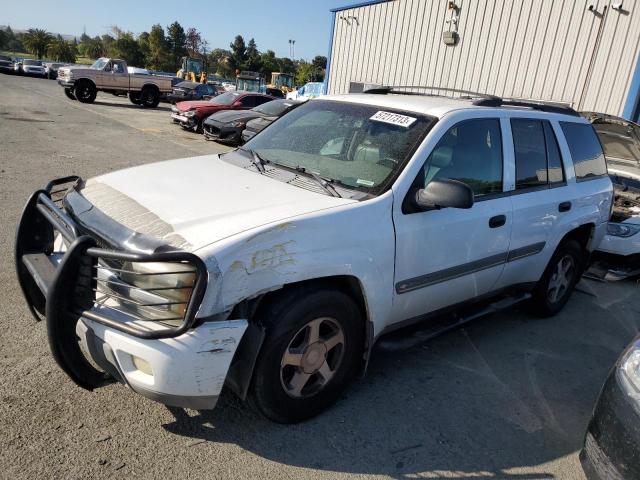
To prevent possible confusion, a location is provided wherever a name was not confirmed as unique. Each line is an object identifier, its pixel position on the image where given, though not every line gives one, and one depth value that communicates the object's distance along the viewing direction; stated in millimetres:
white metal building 10203
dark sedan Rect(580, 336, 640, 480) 2125
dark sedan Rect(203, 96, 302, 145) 14281
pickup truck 20969
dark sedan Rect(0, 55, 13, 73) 40188
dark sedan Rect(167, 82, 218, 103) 23250
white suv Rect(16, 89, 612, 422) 2262
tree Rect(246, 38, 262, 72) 80700
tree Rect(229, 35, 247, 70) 85188
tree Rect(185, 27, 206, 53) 88500
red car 16283
